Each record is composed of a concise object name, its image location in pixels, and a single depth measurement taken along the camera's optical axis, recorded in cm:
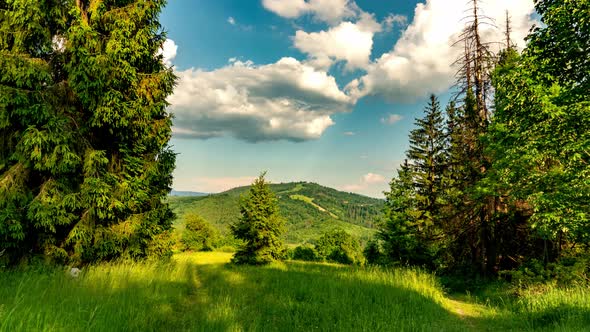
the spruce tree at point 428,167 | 2330
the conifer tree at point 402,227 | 2133
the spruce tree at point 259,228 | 2500
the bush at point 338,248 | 5741
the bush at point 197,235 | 6095
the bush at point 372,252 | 3110
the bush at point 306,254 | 6044
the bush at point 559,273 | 921
